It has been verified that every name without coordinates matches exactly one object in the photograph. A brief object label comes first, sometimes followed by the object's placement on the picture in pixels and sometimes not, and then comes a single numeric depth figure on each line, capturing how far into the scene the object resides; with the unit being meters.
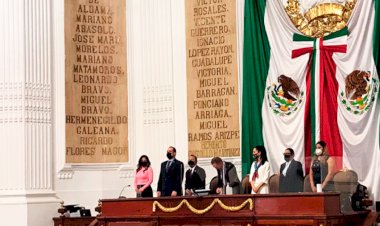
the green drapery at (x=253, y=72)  17.59
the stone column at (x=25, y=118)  17.36
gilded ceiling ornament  16.77
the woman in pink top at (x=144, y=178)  16.25
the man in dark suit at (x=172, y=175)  15.73
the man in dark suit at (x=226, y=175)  15.02
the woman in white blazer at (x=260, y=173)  14.49
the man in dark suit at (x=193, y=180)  15.86
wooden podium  13.09
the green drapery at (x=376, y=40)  16.02
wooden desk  17.30
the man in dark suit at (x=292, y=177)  14.22
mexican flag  16.17
